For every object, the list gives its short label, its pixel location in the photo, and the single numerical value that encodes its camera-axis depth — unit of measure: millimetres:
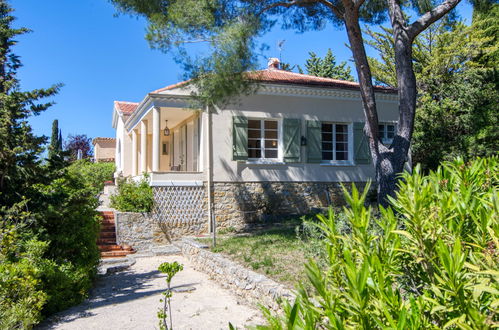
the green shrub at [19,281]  4832
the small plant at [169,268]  3572
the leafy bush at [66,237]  6254
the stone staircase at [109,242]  11445
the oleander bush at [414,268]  1394
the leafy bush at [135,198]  12523
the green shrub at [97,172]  22406
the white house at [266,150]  13078
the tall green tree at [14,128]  5914
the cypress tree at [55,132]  28052
